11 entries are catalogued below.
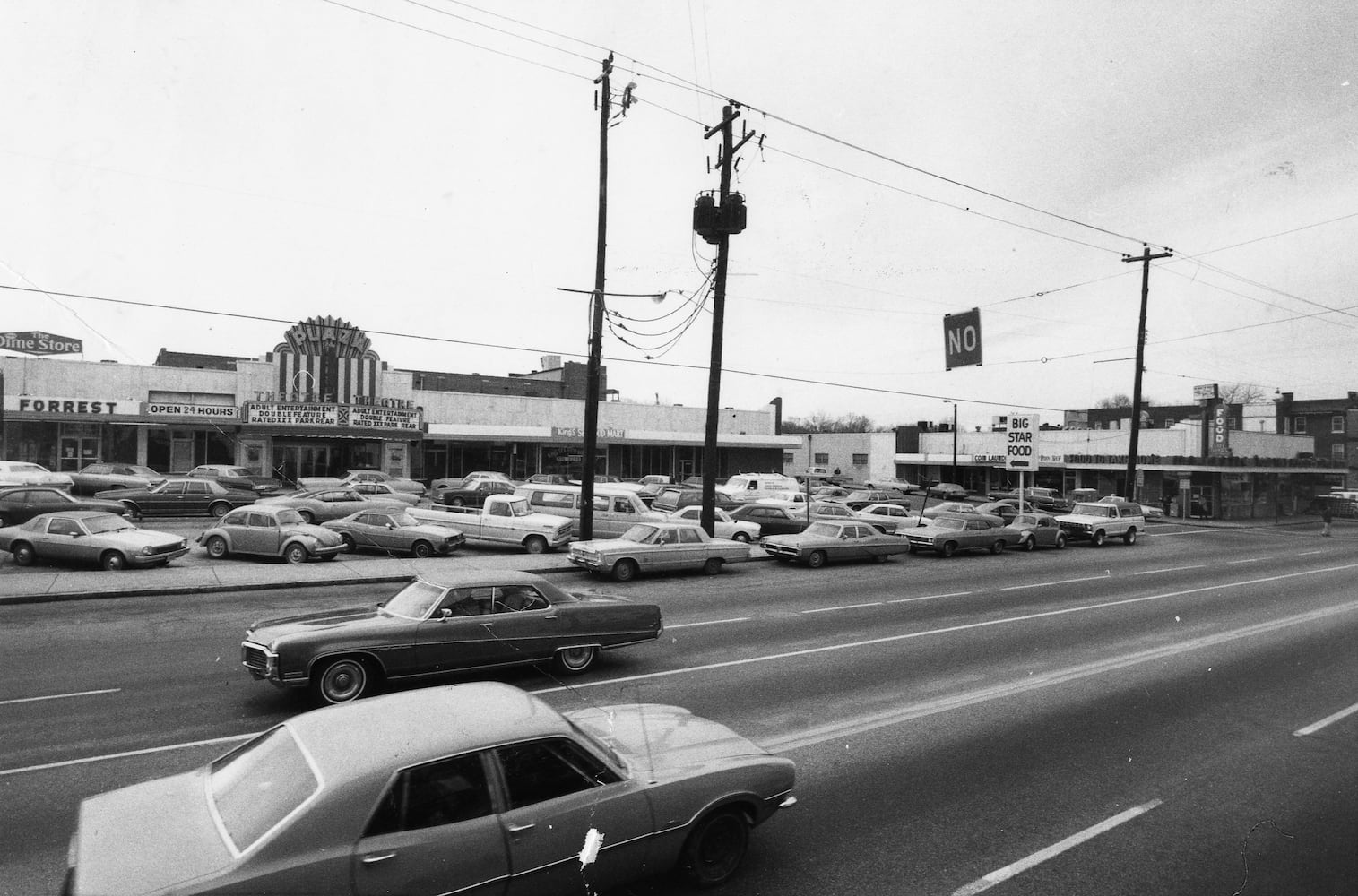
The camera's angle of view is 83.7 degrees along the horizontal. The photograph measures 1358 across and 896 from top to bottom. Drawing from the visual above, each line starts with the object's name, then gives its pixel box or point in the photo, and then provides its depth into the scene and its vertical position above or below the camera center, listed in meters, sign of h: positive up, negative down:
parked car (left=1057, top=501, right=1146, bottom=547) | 28.89 -2.19
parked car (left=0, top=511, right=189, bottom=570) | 15.48 -1.91
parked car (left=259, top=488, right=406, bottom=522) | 21.88 -1.55
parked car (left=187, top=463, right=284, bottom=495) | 28.88 -1.00
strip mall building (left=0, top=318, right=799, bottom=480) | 34.59 +1.74
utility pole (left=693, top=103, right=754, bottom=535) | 20.88 +6.39
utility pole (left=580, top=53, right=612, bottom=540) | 20.64 +1.93
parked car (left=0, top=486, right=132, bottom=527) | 19.48 -1.40
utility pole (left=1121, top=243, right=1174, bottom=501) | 35.81 +3.51
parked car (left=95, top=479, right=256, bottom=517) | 24.23 -1.52
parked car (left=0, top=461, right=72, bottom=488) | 25.59 -0.91
